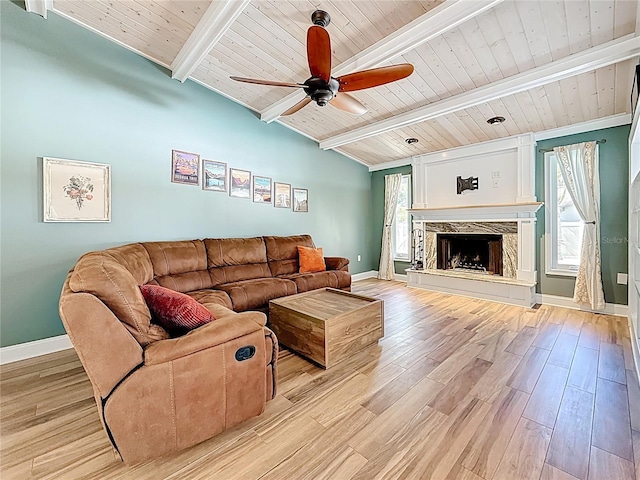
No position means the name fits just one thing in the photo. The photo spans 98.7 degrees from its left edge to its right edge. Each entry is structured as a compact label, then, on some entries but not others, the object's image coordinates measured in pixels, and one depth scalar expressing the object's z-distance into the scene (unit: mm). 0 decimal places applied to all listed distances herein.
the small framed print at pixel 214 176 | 3822
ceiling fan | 1962
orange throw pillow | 4207
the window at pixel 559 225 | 4020
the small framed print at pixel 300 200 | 4953
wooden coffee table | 2316
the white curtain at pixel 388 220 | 5949
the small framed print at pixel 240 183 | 4113
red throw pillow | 1606
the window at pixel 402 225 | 5934
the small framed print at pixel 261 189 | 4402
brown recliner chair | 1226
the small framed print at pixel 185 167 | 3537
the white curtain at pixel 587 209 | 3654
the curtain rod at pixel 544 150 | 4106
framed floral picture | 2697
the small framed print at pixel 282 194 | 4676
